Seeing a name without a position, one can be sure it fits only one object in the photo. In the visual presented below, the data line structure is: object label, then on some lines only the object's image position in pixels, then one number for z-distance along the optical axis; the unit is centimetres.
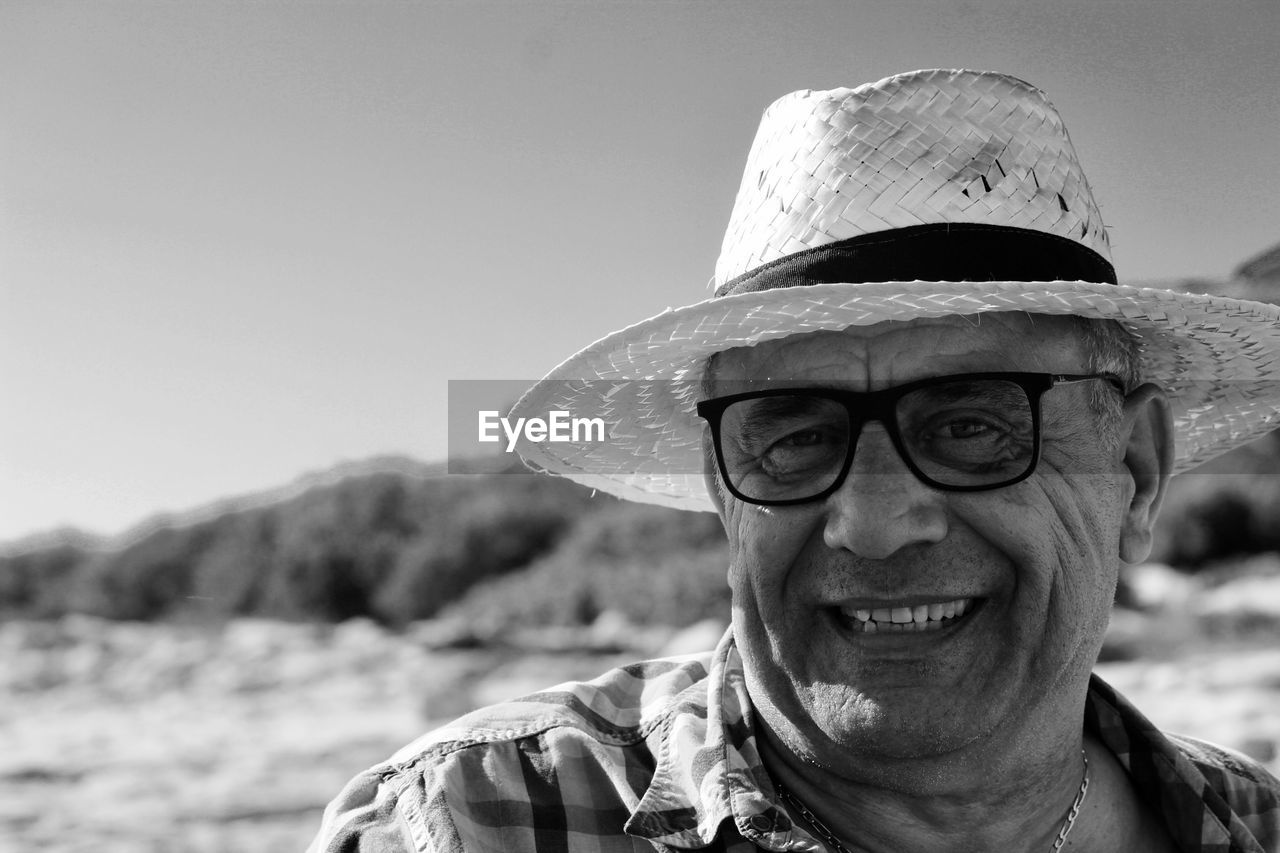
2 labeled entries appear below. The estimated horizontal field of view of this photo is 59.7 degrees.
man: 162
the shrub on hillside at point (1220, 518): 1091
